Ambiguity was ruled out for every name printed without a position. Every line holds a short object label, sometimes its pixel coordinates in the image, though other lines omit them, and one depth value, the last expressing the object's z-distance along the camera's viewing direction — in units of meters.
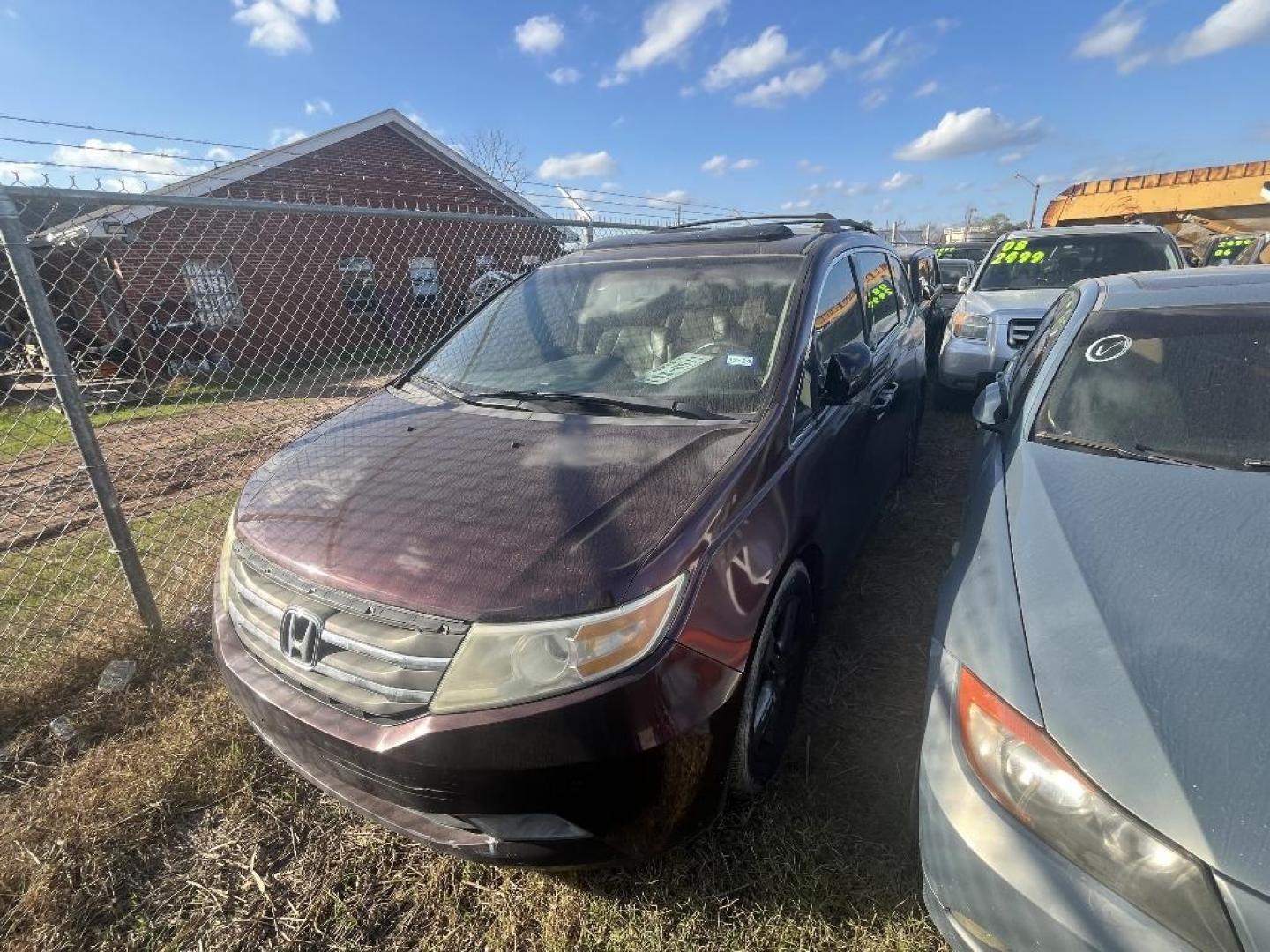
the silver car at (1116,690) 1.00
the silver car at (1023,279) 5.32
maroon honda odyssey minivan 1.36
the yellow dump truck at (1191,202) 10.04
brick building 10.62
